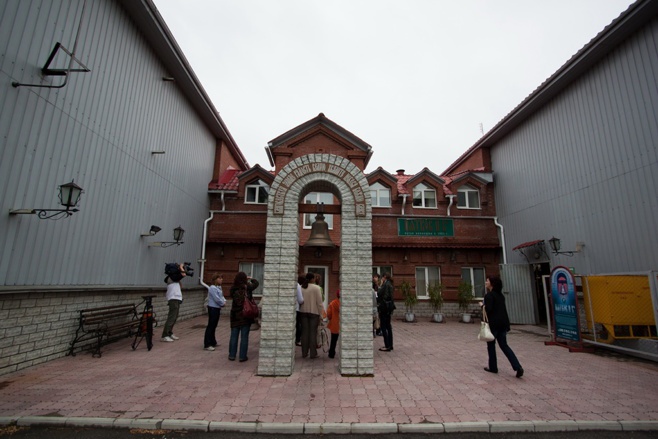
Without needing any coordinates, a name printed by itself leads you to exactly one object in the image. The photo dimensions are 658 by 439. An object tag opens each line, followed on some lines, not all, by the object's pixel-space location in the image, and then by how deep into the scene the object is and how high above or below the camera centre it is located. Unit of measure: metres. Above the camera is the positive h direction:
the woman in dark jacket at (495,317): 6.23 -0.68
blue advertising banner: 8.71 -0.57
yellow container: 8.10 -0.58
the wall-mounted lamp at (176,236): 11.84 +1.61
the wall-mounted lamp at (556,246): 11.58 +1.41
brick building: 15.25 +2.86
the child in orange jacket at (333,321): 7.20 -0.90
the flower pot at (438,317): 14.11 -1.56
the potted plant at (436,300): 14.16 -0.79
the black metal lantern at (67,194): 6.37 +1.69
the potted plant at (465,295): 14.55 -0.57
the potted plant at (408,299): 14.16 -0.76
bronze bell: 7.40 +1.10
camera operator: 8.79 -0.53
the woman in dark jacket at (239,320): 6.97 -0.88
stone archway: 6.13 +0.36
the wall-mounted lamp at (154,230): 10.64 +1.66
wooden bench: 7.39 -1.18
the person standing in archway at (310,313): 7.19 -0.74
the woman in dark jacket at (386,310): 8.23 -0.73
